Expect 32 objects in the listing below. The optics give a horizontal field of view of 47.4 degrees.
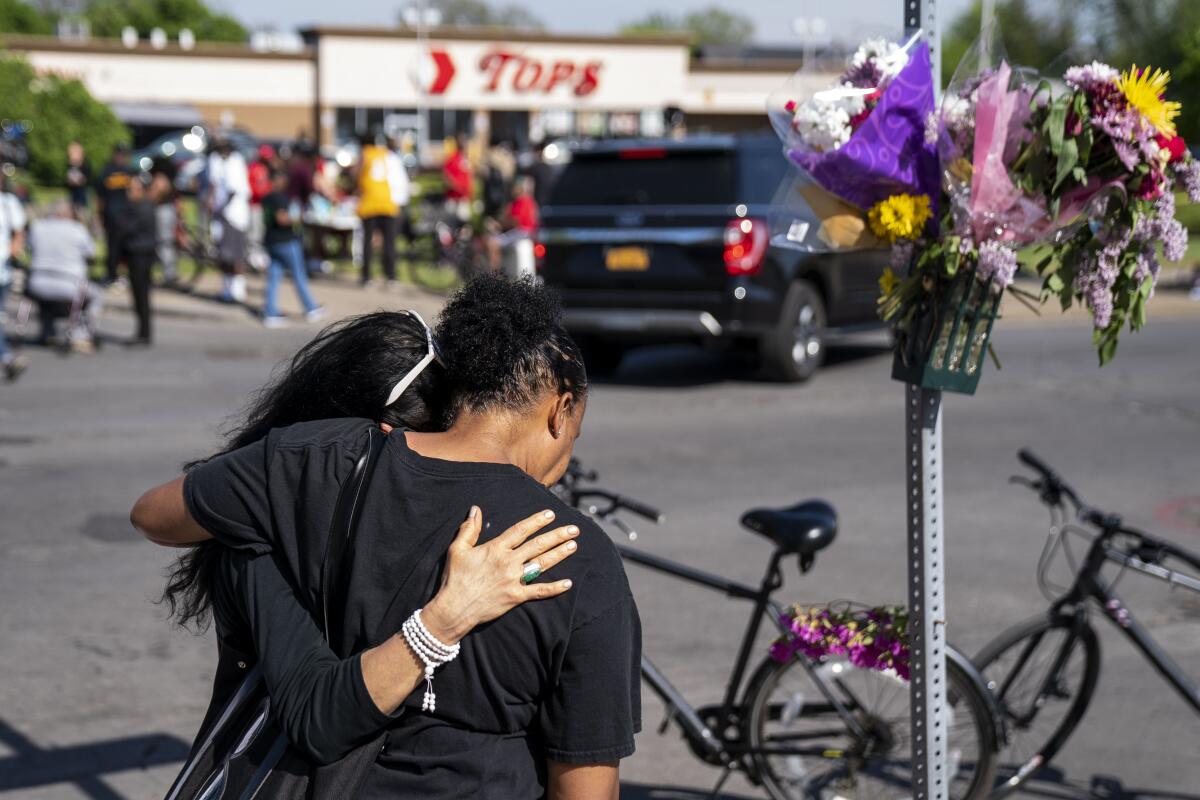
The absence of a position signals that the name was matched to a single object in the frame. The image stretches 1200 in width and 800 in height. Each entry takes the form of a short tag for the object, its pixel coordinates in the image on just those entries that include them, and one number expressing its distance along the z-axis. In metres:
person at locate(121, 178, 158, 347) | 13.20
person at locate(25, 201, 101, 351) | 12.60
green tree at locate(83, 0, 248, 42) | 91.50
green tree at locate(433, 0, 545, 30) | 105.69
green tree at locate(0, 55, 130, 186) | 31.05
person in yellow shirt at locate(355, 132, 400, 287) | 16.48
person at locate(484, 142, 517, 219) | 18.88
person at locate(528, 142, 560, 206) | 18.22
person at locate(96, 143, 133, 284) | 16.06
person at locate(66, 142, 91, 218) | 21.05
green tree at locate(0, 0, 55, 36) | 83.56
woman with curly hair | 2.03
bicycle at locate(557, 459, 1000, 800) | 4.02
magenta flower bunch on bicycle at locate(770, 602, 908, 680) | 3.59
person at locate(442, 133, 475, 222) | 19.67
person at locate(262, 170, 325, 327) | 14.48
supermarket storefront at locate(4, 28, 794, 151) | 49.81
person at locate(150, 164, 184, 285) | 17.20
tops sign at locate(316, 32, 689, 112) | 50.19
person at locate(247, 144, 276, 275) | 18.59
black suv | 11.18
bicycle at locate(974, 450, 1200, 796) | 4.32
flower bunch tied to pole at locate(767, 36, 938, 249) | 2.73
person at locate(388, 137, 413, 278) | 16.64
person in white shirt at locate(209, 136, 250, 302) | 16.00
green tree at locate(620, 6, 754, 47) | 125.19
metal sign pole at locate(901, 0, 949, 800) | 2.94
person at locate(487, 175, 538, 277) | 15.75
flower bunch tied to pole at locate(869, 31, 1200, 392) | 2.66
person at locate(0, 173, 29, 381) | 11.47
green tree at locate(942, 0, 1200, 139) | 28.33
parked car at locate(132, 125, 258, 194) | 27.48
